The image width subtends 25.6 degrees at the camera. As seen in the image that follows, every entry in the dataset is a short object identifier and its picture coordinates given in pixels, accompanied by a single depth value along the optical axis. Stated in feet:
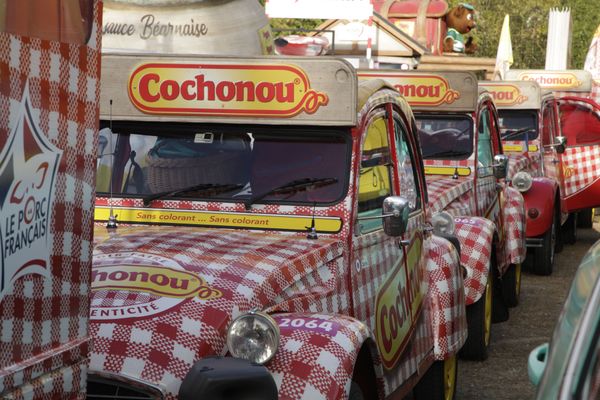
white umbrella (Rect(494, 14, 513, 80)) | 81.76
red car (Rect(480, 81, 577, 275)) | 43.29
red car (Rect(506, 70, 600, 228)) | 52.47
